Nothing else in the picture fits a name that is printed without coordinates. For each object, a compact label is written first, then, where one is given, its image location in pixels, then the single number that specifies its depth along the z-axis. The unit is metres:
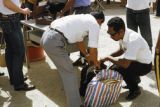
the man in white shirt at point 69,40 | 3.83
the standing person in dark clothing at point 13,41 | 4.39
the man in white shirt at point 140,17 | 5.19
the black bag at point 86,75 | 4.34
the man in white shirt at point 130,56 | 4.07
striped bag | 4.00
